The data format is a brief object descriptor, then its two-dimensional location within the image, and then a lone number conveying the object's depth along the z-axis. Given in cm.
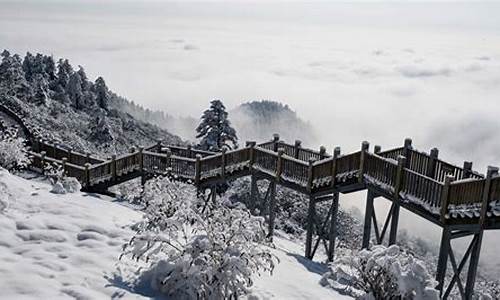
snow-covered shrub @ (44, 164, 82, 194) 1814
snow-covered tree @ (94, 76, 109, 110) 9888
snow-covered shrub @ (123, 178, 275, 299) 1075
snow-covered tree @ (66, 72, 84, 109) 9188
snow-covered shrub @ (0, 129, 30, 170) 2244
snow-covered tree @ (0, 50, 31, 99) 7302
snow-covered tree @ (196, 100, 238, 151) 4541
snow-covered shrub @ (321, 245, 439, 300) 1138
